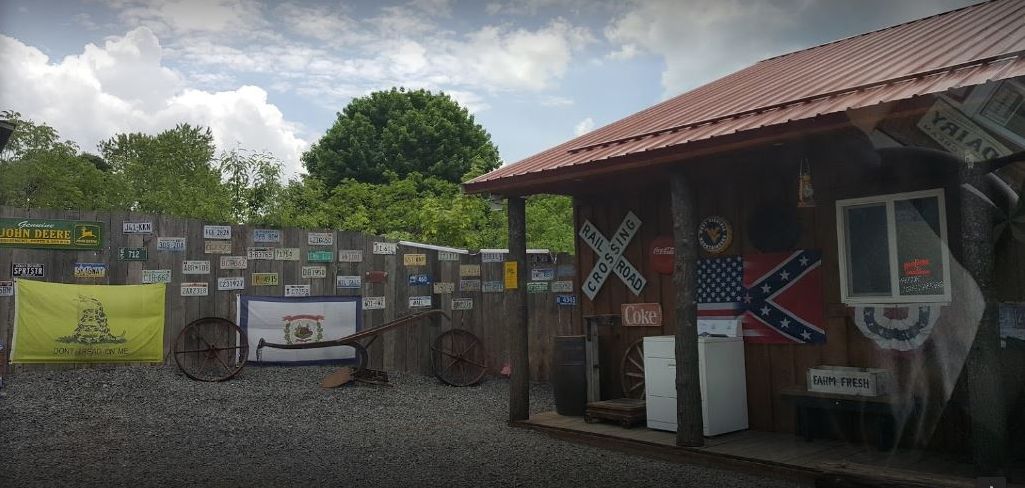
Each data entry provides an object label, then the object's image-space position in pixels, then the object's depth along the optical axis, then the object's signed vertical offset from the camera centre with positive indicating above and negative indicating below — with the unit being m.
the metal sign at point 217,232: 9.94 +0.98
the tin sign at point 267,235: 10.26 +0.96
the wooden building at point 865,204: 4.73 +0.77
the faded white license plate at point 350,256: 10.87 +0.67
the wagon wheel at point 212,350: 9.62 -0.64
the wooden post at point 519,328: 7.87 -0.34
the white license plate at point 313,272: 10.59 +0.43
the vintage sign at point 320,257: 10.64 +0.65
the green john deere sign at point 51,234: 8.78 +0.89
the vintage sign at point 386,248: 11.15 +0.80
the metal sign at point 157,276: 9.56 +0.37
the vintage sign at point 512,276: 8.00 +0.24
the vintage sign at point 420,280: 11.34 +0.30
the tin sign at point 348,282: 10.84 +0.28
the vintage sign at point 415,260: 11.30 +0.62
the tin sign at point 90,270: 9.16 +0.44
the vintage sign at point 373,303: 11.01 -0.05
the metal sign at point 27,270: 8.81 +0.44
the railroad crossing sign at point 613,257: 8.20 +0.46
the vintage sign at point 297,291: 10.48 +0.15
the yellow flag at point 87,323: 8.78 -0.23
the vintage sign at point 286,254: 10.40 +0.68
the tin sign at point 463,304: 11.53 -0.09
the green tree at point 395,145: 26.97 +5.91
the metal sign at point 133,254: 9.42 +0.66
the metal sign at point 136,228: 9.45 +1.00
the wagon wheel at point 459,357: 11.09 -0.92
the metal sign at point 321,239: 10.65 +0.92
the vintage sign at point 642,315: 7.96 -0.22
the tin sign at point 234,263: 10.05 +0.55
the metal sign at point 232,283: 10.02 +0.27
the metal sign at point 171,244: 9.66 +0.80
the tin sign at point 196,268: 9.81 +0.48
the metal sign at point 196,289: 9.80 +0.19
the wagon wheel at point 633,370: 8.03 -0.84
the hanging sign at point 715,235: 7.33 +0.61
